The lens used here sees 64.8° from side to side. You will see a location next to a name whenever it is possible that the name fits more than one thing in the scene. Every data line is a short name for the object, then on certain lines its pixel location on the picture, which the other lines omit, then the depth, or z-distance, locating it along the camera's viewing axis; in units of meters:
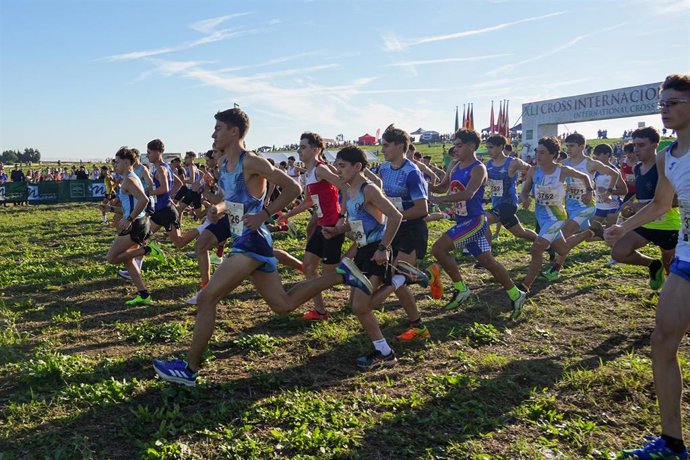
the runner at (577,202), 7.78
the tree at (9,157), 71.81
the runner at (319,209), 5.98
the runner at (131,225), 6.71
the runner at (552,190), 7.14
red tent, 63.06
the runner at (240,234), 4.11
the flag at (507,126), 44.78
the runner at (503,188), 8.66
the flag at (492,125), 45.87
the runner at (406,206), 5.43
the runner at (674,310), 3.11
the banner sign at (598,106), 29.16
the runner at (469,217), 6.05
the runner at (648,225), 5.54
